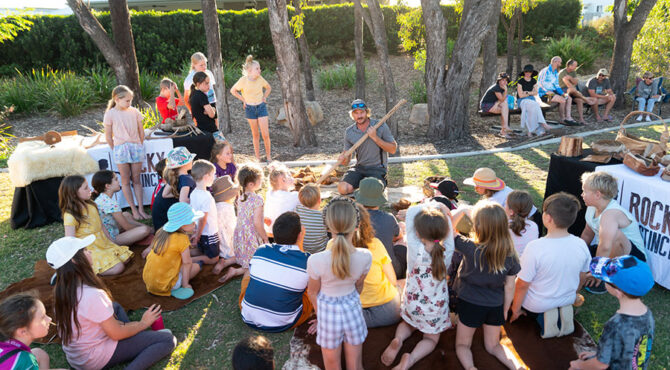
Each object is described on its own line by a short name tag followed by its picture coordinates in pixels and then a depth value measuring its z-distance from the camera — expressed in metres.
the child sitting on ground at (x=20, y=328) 2.51
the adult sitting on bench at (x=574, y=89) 10.25
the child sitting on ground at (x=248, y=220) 4.33
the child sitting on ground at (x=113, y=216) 4.78
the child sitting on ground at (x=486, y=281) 3.01
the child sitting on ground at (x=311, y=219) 4.16
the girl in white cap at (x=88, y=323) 2.95
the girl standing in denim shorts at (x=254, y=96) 7.65
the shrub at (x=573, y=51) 14.89
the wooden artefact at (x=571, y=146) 4.97
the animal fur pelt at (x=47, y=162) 5.59
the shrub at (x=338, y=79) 13.94
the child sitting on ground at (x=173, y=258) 3.98
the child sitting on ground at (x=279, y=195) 4.50
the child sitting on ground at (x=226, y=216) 4.79
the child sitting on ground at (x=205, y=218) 4.54
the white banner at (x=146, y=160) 6.04
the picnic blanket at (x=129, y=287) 4.13
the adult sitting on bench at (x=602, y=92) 10.47
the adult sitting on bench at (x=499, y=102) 9.74
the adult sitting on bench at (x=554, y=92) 10.20
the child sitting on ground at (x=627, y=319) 2.63
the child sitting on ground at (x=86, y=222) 4.30
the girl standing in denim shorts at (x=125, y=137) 5.70
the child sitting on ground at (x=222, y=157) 5.46
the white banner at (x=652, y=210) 3.98
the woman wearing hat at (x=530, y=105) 9.48
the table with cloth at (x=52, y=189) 5.74
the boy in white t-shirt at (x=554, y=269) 3.30
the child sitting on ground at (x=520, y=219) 3.74
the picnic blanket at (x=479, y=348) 3.23
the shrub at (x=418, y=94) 12.48
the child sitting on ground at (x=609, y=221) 3.71
